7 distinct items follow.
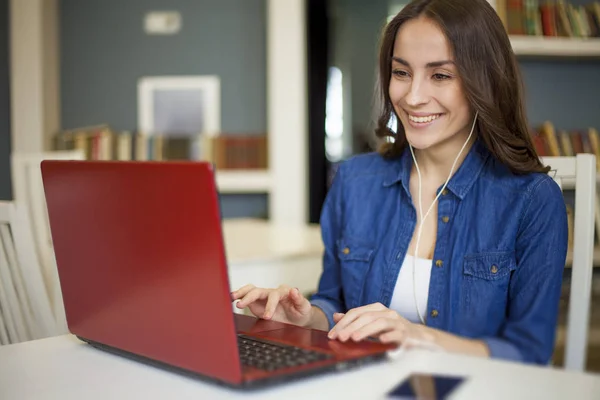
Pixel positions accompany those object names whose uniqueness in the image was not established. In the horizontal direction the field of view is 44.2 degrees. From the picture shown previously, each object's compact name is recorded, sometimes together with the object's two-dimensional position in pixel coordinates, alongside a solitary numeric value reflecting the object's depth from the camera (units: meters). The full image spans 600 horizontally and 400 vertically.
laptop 0.78
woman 1.28
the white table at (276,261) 2.13
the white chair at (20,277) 1.38
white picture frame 4.84
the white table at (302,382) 0.79
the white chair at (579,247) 1.27
